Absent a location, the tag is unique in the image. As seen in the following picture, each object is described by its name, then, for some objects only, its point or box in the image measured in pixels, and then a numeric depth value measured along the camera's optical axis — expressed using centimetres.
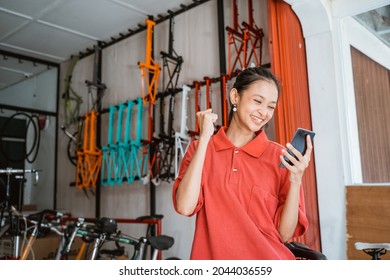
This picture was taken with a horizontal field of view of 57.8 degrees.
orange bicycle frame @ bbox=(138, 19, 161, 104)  346
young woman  94
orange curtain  221
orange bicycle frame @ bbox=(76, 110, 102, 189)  404
